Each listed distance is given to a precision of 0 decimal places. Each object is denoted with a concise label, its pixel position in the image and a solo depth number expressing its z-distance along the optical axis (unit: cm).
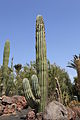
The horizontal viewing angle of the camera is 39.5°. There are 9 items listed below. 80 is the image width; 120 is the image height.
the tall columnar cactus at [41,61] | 438
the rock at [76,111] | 466
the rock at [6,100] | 656
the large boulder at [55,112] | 418
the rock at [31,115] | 455
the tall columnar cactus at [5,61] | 817
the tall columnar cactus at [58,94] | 627
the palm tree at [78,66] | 821
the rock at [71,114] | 442
